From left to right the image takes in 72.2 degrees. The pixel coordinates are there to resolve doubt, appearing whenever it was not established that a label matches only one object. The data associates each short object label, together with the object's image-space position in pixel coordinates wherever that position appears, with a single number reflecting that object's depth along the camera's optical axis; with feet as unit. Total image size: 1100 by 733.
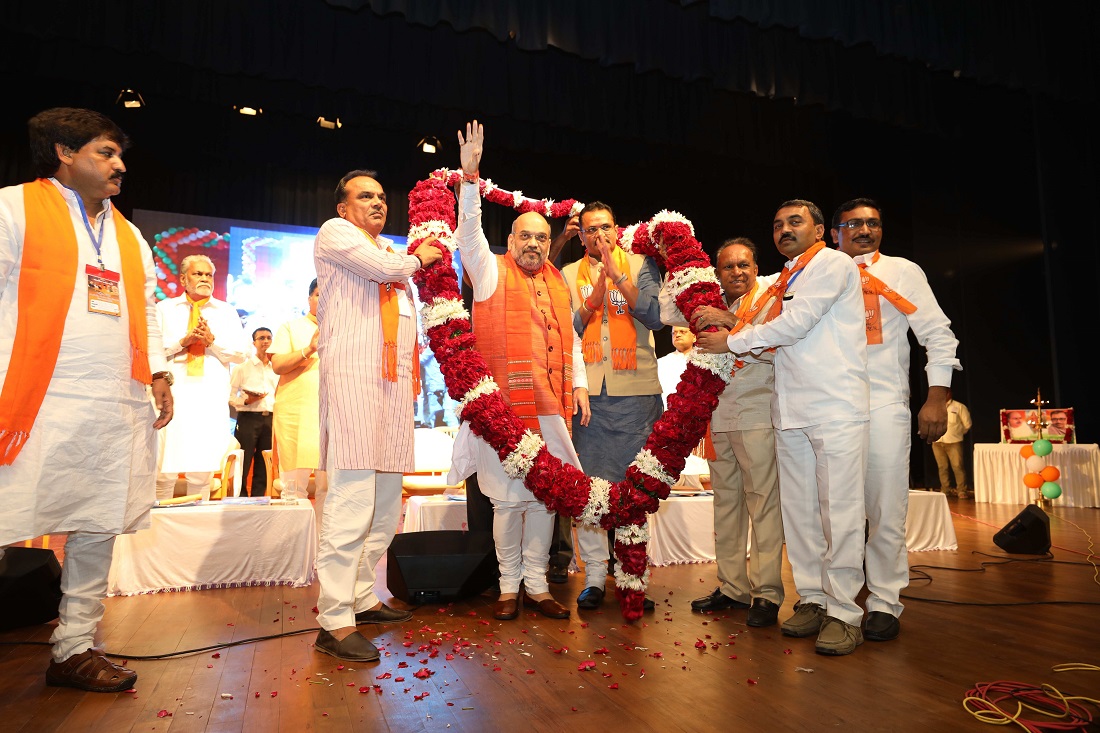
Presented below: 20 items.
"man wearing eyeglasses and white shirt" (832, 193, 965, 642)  11.07
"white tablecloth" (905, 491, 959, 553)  19.19
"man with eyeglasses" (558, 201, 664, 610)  13.56
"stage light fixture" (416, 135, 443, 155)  36.26
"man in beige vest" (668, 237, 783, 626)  12.01
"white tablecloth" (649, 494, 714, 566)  17.35
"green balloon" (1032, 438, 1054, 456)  29.37
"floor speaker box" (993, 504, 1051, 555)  18.13
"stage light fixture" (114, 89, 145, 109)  31.55
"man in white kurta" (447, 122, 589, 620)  12.30
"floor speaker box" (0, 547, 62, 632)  11.17
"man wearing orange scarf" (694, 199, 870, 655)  10.23
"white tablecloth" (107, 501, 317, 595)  14.43
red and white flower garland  11.92
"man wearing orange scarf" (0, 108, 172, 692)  8.11
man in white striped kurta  10.14
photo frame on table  31.35
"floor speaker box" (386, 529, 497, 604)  13.28
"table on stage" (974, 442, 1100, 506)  29.86
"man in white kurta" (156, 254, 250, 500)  18.02
